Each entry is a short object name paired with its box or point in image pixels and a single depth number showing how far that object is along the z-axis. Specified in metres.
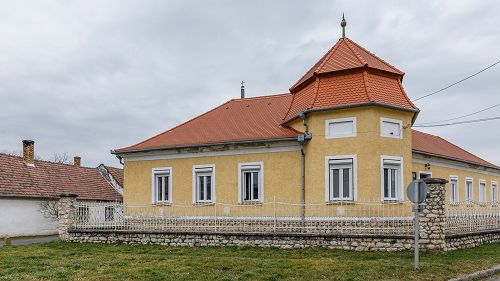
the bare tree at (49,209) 30.55
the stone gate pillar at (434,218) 15.70
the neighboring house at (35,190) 28.42
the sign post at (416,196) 12.30
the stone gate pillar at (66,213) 21.05
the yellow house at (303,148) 18.55
